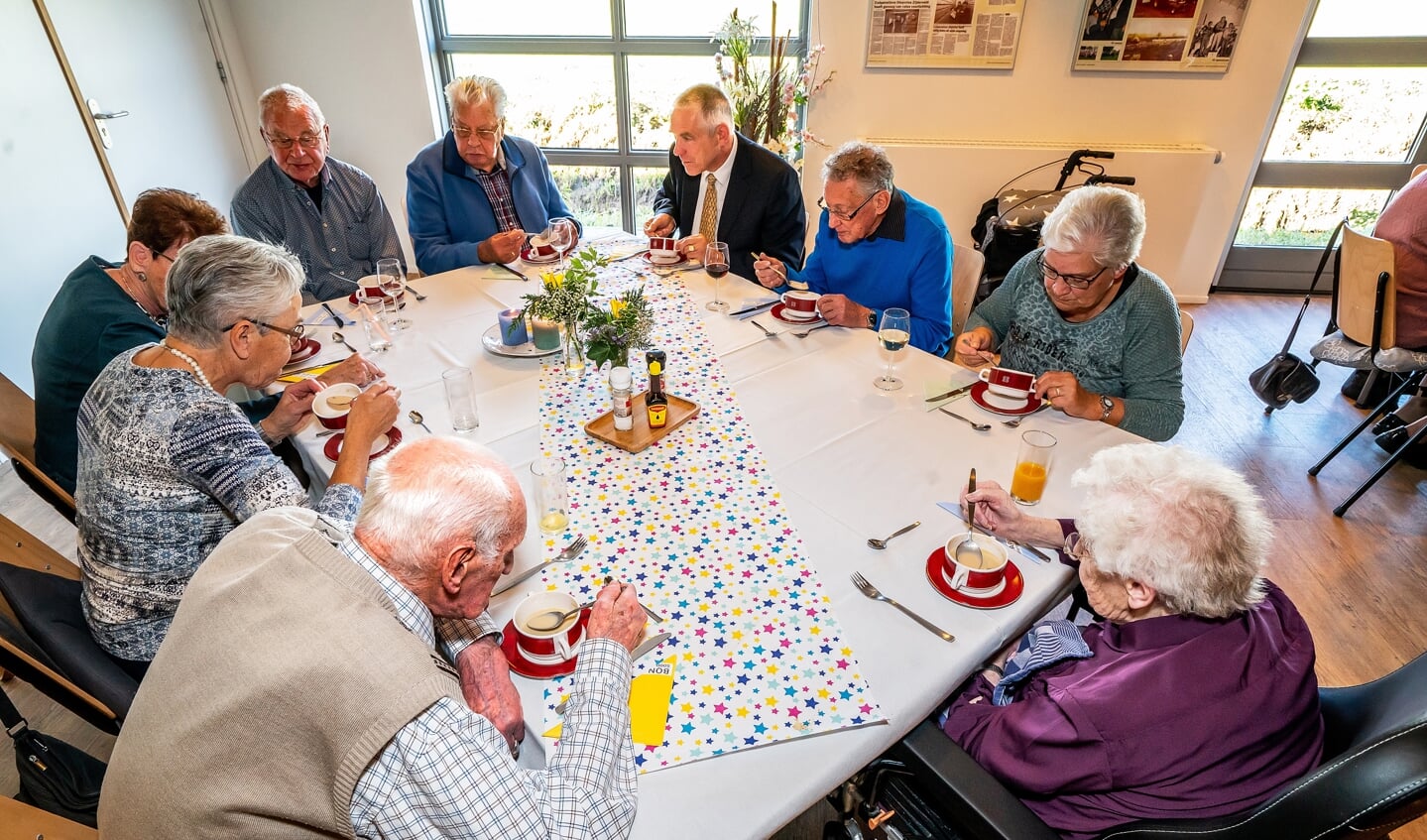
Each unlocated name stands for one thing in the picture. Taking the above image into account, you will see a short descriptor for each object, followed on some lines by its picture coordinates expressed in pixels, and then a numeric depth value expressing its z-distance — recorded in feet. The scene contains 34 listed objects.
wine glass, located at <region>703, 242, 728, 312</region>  8.46
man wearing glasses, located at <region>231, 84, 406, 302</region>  9.93
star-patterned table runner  3.90
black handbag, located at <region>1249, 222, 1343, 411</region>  11.20
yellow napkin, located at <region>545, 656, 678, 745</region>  3.81
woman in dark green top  6.26
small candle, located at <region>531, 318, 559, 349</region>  7.80
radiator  15.51
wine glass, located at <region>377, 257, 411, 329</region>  8.15
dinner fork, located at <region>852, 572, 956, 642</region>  4.39
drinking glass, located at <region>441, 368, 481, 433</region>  6.28
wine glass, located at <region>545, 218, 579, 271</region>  9.64
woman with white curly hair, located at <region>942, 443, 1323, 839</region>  3.54
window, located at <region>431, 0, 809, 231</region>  16.37
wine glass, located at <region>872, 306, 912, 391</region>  6.75
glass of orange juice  5.42
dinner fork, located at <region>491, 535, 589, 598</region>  4.83
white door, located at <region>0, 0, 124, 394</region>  10.84
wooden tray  6.20
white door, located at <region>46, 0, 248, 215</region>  12.51
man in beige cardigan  3.13
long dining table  3.63
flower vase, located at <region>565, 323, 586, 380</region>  7.38
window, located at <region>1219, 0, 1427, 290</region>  15.17
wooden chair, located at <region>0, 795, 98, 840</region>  3.25
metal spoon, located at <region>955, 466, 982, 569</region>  4.92
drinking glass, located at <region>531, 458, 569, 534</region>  5.21
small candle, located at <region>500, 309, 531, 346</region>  7.79
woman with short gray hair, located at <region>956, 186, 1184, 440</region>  6.45
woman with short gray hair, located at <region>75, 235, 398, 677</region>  4.89
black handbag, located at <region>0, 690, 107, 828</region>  4.56
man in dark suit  10.28
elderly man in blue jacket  10.28
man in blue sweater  8.38
